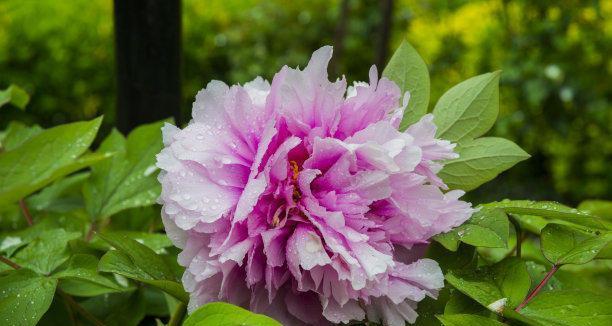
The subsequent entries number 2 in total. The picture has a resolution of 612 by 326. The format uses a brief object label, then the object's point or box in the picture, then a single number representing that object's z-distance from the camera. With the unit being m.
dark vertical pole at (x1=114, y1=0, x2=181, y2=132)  1.15
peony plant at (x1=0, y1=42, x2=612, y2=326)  0.58
